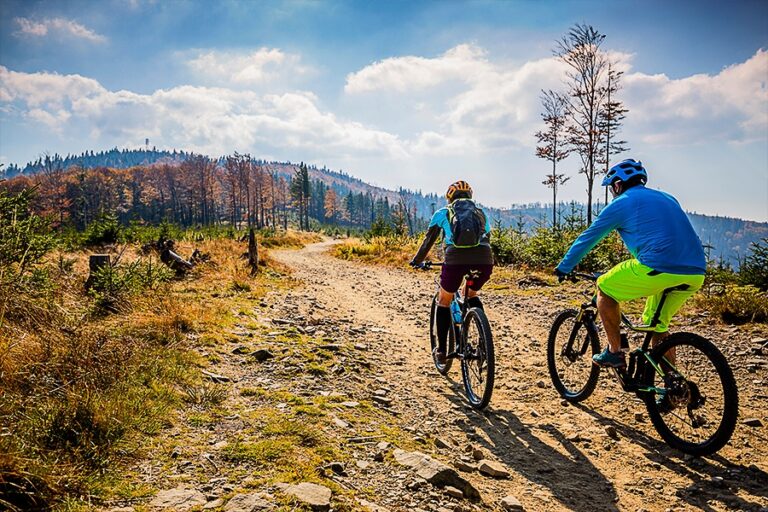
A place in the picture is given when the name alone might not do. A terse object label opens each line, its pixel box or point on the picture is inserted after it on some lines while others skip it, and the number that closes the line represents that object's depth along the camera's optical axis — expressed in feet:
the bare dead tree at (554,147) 93.61
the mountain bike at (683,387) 11.68
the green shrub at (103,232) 47.83
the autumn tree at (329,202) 492.86
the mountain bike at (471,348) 15.27
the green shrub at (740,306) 23.81
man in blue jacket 12.37
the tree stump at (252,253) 43.98
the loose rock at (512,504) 9.93
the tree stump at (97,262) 25.89
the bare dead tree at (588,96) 73.51
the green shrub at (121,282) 21.92
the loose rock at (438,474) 10.04
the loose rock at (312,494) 8.36
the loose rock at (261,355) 18.61
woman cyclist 16.67
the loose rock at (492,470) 11.46
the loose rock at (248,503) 8.03
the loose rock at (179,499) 8.09
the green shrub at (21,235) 17.39
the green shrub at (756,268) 29.53
